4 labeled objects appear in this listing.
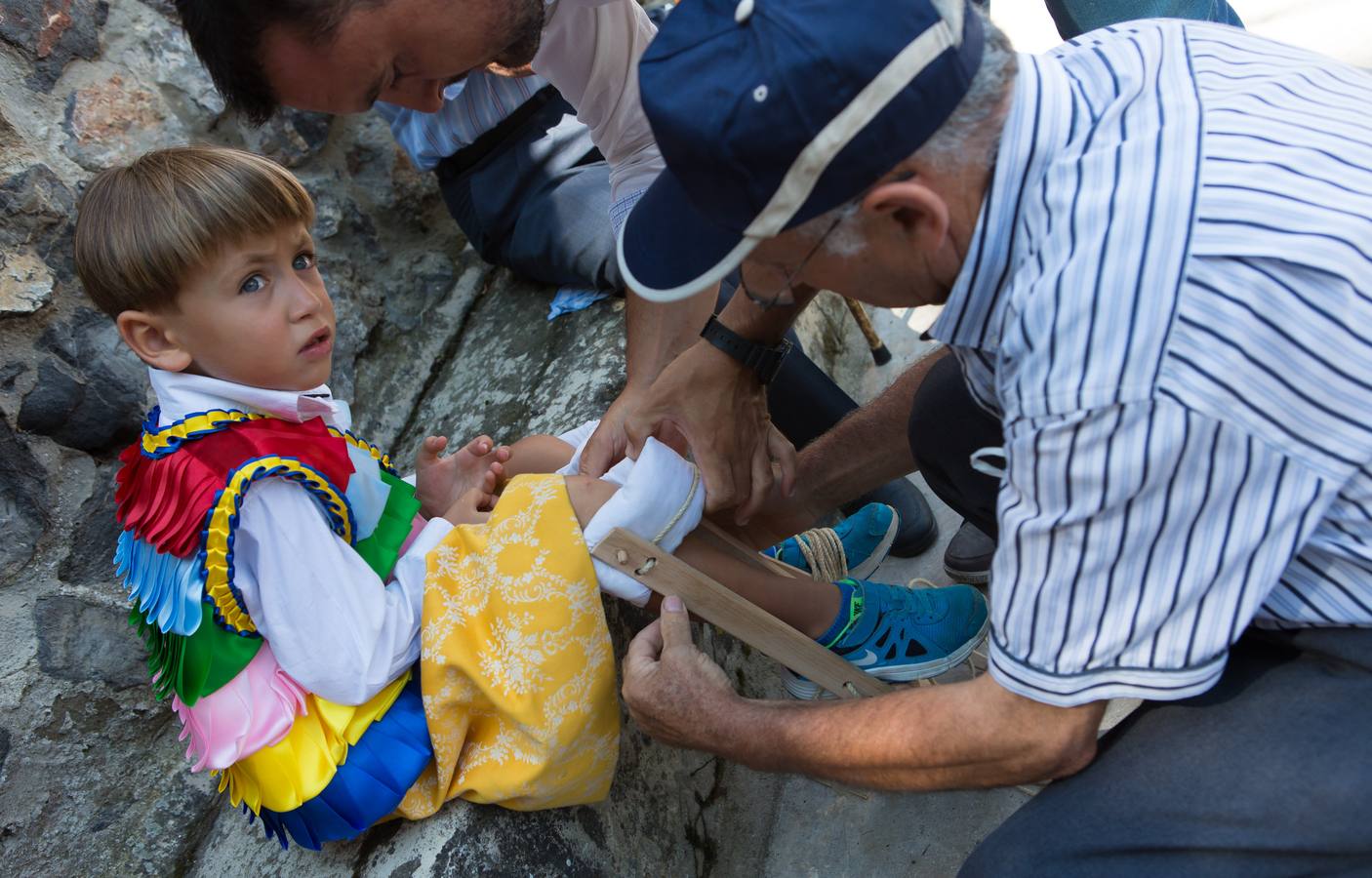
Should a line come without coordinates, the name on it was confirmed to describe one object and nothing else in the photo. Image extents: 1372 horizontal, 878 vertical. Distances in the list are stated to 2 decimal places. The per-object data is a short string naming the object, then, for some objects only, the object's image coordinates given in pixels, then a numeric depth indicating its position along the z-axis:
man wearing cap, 1.00
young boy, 1.53
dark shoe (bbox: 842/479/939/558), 2.43
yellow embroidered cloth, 1.57
